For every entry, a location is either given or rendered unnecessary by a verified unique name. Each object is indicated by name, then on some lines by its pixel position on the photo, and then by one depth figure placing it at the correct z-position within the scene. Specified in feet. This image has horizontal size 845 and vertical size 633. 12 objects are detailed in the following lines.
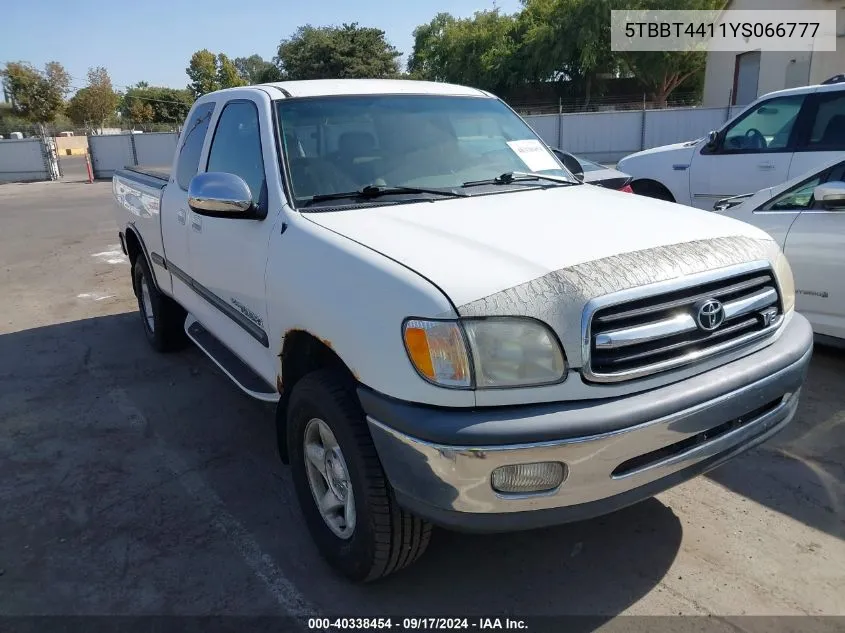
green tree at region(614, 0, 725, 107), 131.23
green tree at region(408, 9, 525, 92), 158.61
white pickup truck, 6.94
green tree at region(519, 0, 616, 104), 137.49
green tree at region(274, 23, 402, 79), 181.88
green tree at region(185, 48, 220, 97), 276.00
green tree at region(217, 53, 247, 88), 269.11
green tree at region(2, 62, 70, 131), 172.24
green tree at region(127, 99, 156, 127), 229.41
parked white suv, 20.84
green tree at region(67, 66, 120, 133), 194.90
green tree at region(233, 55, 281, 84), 424.79
